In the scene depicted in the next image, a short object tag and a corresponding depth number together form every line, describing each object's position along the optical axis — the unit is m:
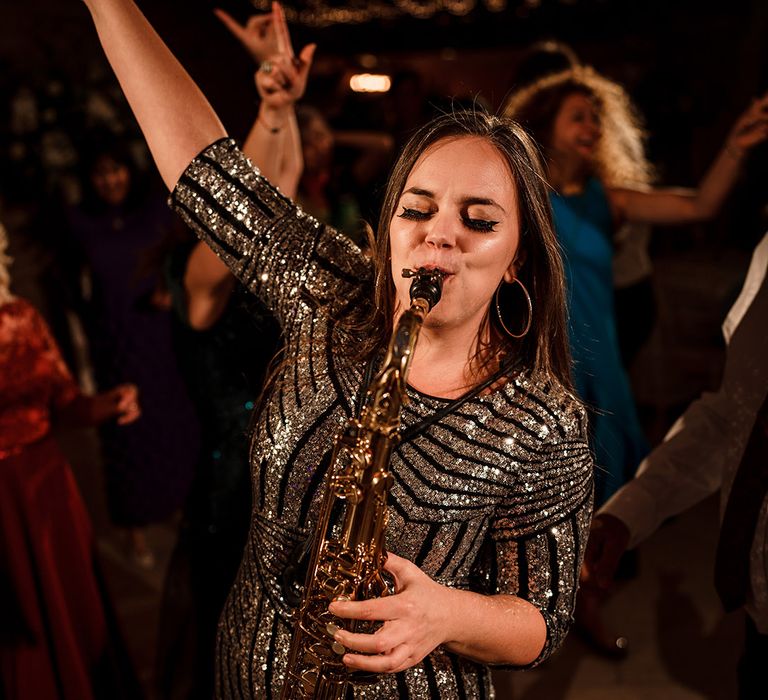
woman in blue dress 2.36
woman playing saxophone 1.12
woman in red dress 2.09
